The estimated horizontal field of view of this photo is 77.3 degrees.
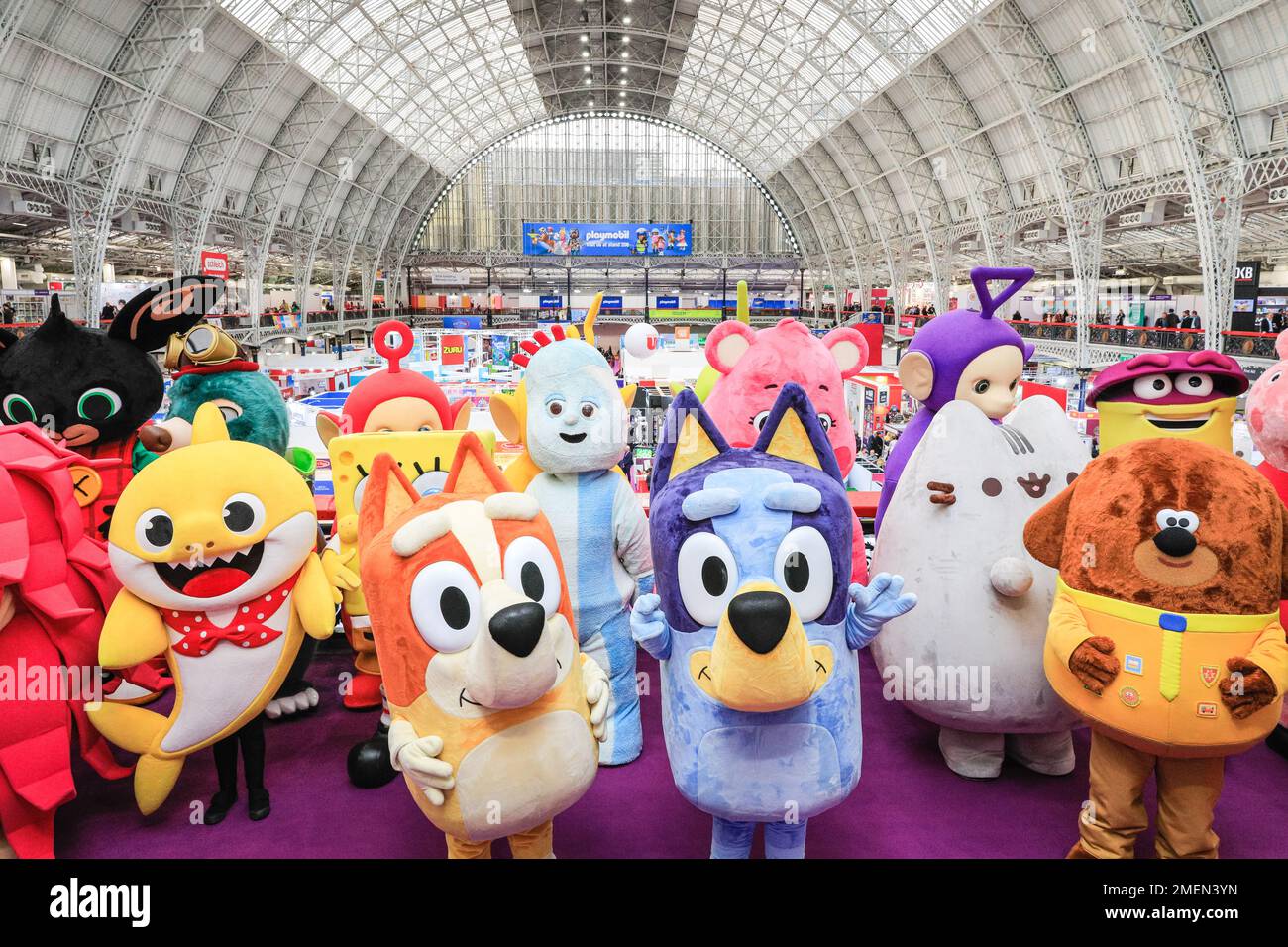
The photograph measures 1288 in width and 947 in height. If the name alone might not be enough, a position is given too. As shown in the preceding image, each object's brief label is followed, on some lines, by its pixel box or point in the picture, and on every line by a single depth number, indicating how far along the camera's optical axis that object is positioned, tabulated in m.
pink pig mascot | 3.03
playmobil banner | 28.95
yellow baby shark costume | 2.47
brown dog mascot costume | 2.19
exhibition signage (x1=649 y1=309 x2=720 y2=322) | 29.36
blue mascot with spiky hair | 3.11
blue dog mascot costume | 2.18
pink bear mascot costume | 3.79
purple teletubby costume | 3.58
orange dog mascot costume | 2.05
